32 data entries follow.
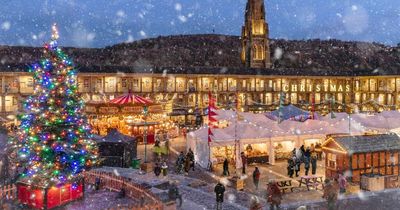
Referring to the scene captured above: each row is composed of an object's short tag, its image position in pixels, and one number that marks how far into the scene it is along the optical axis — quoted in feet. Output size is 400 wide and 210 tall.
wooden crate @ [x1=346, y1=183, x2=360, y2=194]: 58.90
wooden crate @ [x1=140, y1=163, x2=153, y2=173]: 74.23
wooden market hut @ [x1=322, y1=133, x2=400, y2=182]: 63.26
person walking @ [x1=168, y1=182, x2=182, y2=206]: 47.39
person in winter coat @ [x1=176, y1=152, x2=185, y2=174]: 75.36
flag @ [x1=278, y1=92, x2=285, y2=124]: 108.09
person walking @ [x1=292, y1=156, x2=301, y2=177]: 71.31
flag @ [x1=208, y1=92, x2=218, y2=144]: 75.44
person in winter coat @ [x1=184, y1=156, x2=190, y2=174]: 74.08
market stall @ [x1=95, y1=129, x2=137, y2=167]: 80.23
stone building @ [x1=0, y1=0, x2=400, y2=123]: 171.22
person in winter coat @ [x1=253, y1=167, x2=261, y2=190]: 61.99
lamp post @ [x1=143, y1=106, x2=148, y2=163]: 114.49
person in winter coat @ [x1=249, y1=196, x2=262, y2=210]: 40.38
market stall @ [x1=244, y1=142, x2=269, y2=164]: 81.80
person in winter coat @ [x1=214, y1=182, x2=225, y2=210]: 48.44
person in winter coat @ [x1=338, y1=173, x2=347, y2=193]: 57.16
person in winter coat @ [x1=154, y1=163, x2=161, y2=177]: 69.31
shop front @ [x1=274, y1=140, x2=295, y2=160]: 86.58
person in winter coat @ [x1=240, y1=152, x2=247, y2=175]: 72.08
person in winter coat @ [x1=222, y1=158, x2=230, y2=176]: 71.92
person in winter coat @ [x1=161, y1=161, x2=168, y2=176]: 69.97
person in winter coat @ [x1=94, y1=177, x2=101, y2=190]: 59.57
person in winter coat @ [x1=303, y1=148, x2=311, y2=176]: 72.59
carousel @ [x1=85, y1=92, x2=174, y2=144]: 118.11
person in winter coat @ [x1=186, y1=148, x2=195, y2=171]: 76.64
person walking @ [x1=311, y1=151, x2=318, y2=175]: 71.92
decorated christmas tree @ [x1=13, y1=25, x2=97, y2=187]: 49.67
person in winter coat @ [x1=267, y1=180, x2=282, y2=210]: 47.16
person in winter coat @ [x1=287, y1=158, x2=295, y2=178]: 69.62
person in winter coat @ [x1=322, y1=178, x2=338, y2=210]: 47.53
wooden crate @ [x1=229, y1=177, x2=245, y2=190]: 61.41
